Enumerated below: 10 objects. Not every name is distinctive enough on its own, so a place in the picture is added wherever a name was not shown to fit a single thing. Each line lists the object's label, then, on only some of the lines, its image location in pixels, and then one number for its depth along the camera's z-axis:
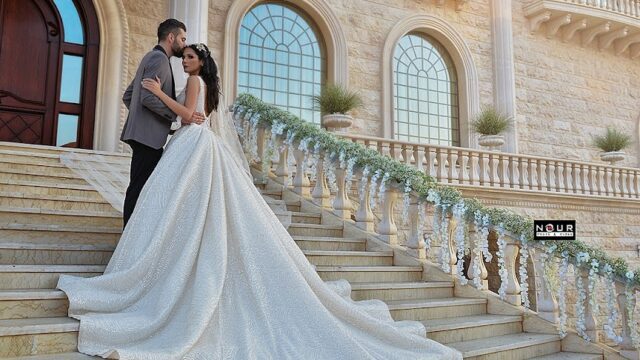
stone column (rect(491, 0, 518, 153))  13.00
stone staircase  3.14
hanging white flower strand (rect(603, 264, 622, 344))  4.79
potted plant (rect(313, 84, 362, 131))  9.05
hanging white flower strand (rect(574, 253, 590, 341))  4.81
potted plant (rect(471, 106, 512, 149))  10.73
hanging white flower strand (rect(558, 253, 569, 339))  4.80
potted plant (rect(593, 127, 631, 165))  12.25
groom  3.80
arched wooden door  8.51
